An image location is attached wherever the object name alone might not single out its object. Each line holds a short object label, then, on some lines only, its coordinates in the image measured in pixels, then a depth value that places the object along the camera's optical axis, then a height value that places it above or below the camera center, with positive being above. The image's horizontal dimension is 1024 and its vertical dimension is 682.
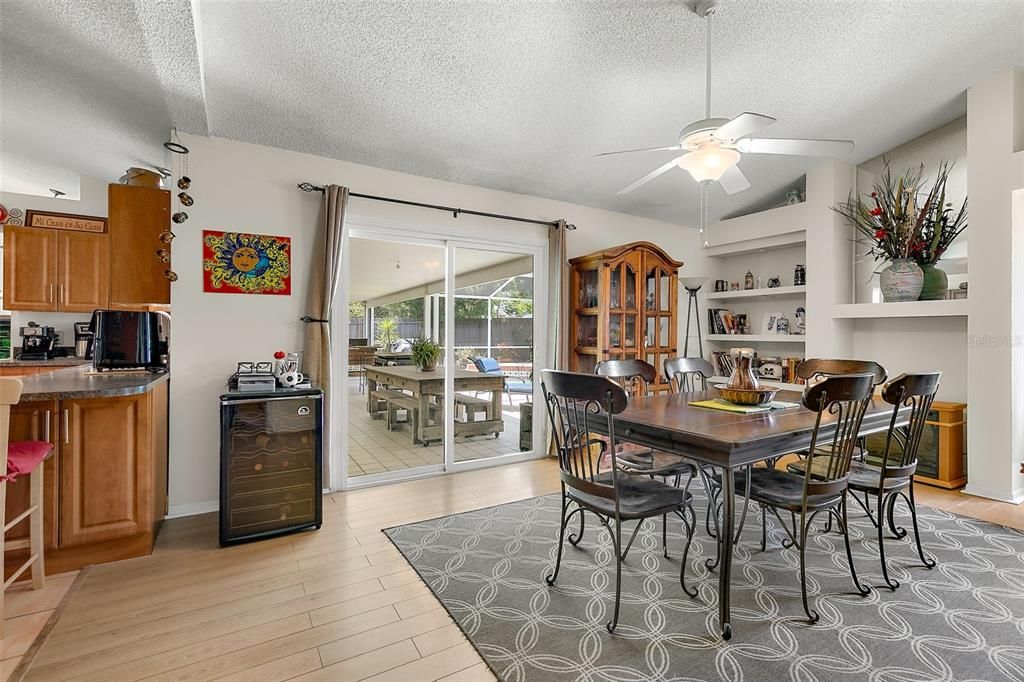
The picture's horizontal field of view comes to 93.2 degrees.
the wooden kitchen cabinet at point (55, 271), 4.35 +0.62
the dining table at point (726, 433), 1.86 -0.38
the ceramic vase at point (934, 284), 3.90 +0.48
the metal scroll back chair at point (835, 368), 2.93 -0.16
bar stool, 1.75 -0.53
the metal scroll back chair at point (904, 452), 2.17 -0.54
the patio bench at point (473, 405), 4.25 -0.58
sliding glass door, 3.78 -0.13
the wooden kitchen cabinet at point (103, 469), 2.34 -0.65
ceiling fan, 2.14 +0.93
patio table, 3.91 -0.39
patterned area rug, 1.72 -1.14
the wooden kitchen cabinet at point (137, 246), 3.17 +0.62
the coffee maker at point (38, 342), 4.41 -0.03
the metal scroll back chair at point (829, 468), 1.91 -0.55
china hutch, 4.34 +0.34
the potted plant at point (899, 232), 3.89 +0.91
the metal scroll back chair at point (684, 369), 3.31 -0.19
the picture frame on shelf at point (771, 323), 5.22 +0.21
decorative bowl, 2.61 -0.29
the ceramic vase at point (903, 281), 3.90 +0.51
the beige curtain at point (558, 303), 4.43 +0.35
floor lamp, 4.92 +0.53
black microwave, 2.94 -0.01
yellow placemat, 2.50 -0.34
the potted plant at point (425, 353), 4.02 -0.10
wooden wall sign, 4.47 +1.10
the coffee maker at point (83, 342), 4.55 -0.03
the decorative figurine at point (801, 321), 5.02 +0.23
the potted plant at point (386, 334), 3.87 +0.05
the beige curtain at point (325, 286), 3.35 +0.38
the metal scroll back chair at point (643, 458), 2.70 -0.71
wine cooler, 2.69 -0.71
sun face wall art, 3.17 +0.51
